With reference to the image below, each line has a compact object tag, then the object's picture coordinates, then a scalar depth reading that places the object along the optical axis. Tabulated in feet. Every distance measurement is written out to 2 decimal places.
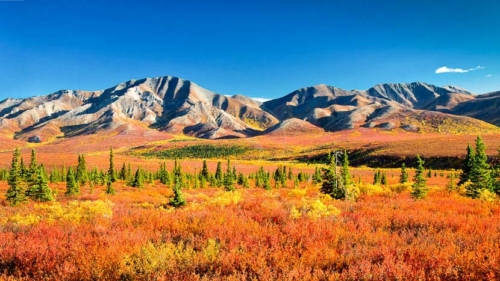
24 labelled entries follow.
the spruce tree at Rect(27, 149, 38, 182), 79.30
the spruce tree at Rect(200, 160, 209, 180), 187.03
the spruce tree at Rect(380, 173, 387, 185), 142.14
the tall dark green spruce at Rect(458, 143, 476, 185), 89.77
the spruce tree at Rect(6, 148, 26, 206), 70.60
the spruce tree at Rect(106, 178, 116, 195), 111.12
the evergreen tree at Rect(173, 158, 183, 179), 179.65
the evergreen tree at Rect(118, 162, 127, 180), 204.17
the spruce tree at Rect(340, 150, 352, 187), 80.48
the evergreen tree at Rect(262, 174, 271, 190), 144.36
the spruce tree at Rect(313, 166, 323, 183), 163.00
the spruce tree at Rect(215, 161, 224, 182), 179.22
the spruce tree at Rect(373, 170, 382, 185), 144.15
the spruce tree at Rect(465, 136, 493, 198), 67.82
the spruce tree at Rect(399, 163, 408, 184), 121.80
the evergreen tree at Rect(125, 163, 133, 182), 192.54
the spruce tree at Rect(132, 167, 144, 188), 153.36
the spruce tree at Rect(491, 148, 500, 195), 73.30
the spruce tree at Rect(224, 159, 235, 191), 138.76
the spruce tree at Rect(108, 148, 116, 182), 168.86
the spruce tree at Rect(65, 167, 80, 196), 102.76
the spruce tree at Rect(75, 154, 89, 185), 168.97
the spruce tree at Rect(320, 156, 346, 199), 67.75
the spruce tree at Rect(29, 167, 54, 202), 77.56
